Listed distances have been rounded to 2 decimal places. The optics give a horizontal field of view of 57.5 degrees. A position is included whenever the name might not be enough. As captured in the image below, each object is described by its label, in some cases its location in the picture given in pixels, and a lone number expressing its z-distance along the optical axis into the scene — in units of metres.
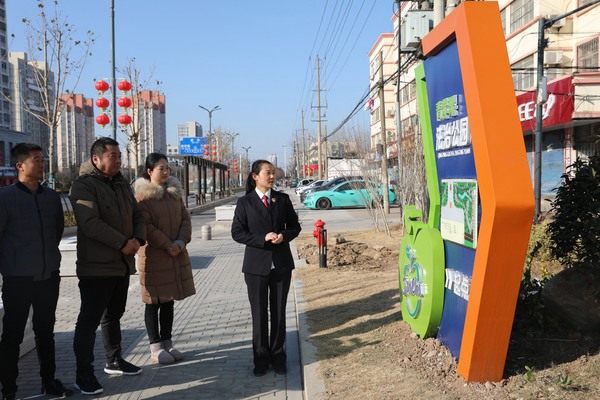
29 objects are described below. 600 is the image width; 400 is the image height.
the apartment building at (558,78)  19.44
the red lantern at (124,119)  21.19
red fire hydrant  9.46
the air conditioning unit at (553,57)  21.52
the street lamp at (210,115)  49.79
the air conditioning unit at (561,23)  21.77
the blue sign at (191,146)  43.56
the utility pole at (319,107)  46.88
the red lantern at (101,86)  18.47
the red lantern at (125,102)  20.14
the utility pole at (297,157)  97.85
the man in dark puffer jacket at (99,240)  4.09
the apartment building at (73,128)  90.88
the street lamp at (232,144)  76.38
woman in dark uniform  4.59
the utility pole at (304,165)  74.47
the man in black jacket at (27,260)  3.85
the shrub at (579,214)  3.98
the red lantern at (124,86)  19.68
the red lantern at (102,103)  18.66
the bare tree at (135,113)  26.88
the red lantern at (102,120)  18.77
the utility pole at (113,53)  17.89
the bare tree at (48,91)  18.78
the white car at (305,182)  52.62
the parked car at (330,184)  30.30
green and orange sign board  3.33
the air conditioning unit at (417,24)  7.60
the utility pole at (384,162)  18.03
